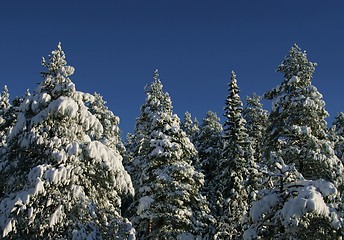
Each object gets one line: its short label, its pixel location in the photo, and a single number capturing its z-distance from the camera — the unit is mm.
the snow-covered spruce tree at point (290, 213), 11133
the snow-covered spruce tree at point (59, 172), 13672
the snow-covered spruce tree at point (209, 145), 38500
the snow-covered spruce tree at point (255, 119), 46828
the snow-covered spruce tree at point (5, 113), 23347
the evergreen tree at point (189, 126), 48031
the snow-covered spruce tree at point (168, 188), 23875
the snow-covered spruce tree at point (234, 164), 28900
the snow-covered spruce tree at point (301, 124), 21375
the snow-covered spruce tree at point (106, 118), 35719
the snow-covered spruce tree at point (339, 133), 33578
